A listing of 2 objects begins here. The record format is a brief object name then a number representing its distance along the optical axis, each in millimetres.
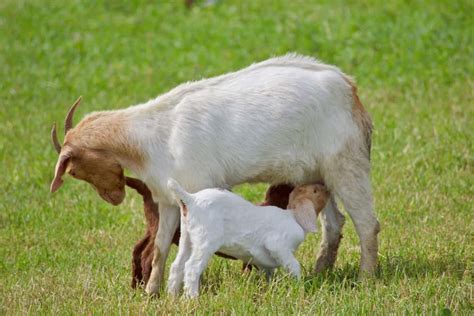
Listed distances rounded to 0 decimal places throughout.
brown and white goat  12945
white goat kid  12211
